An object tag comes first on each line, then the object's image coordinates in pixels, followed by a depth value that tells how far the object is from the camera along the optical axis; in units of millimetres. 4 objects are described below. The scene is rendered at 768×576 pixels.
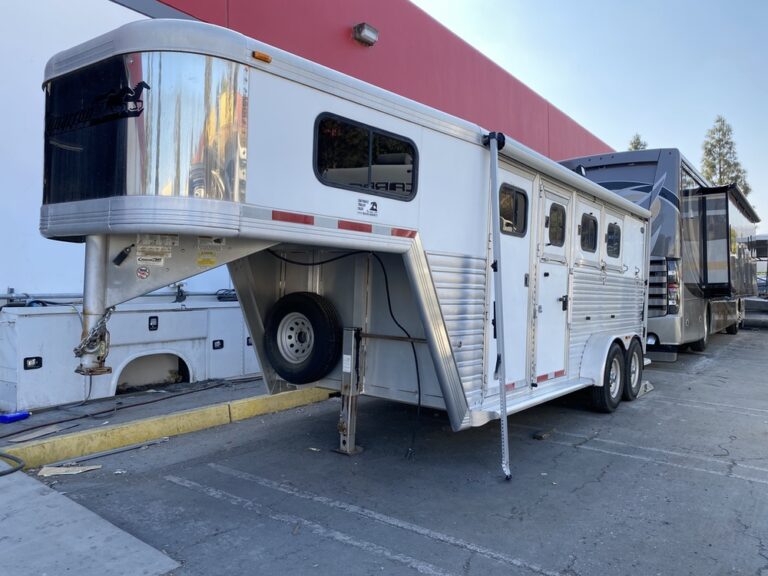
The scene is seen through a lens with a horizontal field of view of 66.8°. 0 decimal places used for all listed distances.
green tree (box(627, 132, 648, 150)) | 35438
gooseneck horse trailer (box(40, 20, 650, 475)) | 3240
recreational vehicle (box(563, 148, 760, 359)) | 10133
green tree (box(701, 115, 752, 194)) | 33656
